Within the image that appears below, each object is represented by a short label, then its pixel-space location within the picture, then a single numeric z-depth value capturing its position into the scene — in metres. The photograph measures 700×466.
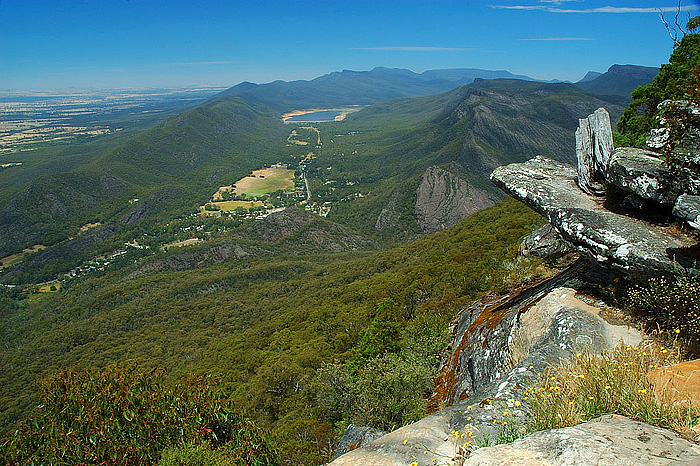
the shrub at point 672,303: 7.23
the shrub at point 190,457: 8.00
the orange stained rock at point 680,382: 5.17
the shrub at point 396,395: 13.95
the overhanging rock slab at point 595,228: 8.37
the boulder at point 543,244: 14.95
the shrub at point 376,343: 25.47
